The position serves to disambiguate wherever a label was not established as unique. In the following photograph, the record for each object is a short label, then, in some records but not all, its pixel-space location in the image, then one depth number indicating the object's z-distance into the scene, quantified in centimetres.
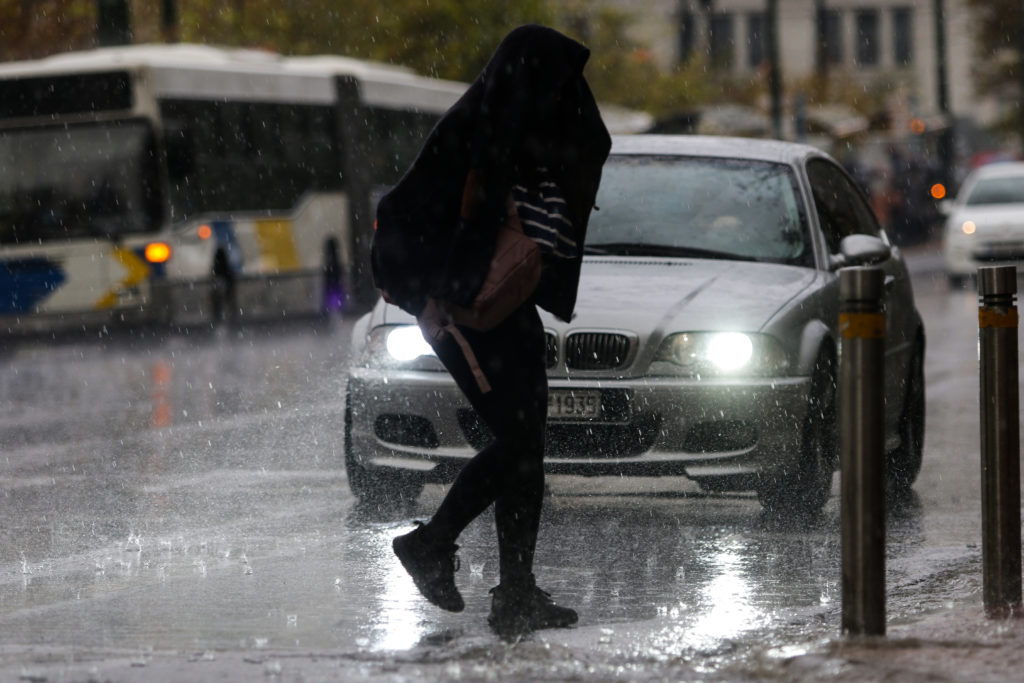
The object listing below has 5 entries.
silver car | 1634
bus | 4275
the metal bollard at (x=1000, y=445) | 1186
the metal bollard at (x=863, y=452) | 1065
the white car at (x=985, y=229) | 5447
